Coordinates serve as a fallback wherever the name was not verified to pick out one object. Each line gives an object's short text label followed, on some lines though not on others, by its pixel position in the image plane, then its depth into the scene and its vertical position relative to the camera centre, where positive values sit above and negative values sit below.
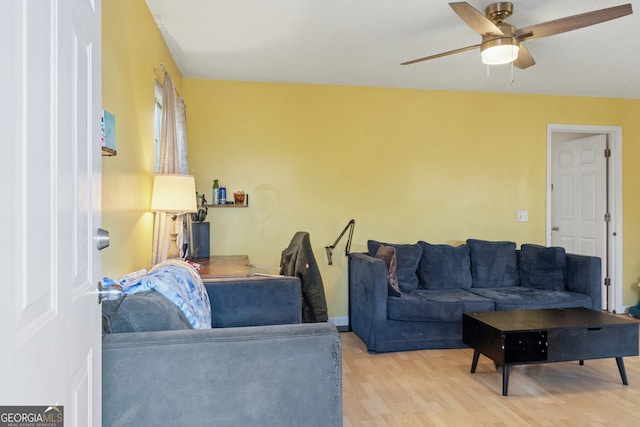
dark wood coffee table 2.65 -0.84
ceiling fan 2.21 +1.07
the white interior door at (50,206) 0.58 +0.01
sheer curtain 2.81 +0.36
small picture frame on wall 1.74 +0.33
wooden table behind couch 2.82 -0.44
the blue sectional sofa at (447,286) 3.53 -0.71
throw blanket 1.68 -0.33
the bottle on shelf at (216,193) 4.13 +0.18
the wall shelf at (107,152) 1.74 +0.25
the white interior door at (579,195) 4.95 +0.20
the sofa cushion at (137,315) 1.41 -0.36
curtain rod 2.89 +0.98
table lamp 2.63 +0.11
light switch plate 4.77 -0.05
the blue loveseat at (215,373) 1.27 -0.51
